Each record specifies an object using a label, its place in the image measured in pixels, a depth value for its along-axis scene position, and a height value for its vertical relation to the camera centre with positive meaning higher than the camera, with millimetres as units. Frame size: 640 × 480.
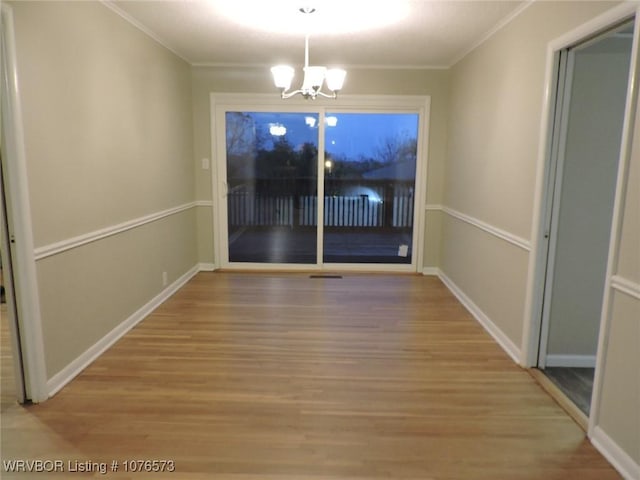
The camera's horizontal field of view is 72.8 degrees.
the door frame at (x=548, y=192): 1873 -97
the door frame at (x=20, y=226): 2098 -304
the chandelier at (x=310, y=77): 3121 +674
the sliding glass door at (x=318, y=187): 5184 -211
